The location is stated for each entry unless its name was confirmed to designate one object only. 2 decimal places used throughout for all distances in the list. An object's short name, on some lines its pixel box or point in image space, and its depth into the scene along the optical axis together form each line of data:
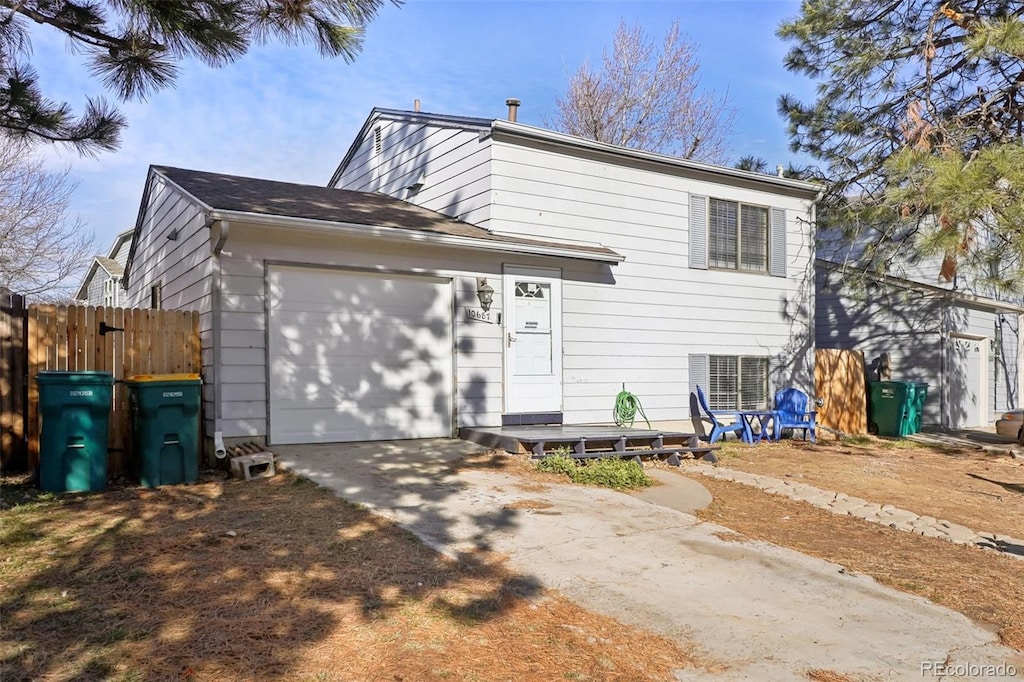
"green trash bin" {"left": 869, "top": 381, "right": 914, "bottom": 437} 14.06
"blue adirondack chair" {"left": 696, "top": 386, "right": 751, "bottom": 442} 10.83
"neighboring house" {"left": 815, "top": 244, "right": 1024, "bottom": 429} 15.12
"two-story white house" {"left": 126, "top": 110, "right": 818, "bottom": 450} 8.07
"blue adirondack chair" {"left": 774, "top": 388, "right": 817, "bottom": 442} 12.07
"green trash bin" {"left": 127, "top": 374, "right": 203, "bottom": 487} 6.63
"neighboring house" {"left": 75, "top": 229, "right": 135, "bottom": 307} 23.20
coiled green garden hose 10.61
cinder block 6.96
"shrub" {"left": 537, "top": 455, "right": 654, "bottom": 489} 7.09
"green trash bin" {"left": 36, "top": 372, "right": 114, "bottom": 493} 6.13
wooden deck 8.19
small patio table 11.41
